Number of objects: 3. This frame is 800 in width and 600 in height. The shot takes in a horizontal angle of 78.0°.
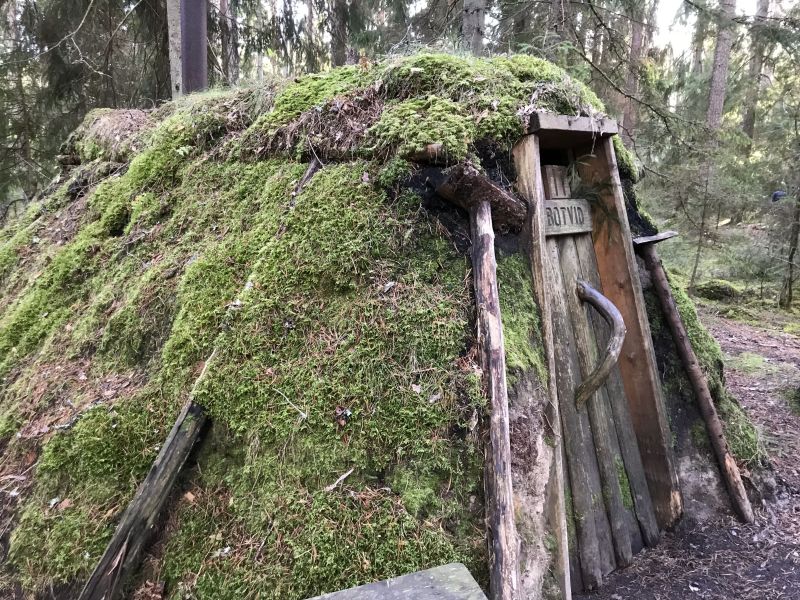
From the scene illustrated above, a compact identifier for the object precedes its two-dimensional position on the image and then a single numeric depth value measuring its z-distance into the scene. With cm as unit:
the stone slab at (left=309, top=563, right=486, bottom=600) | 152
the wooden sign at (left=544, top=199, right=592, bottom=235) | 354
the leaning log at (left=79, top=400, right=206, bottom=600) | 240
